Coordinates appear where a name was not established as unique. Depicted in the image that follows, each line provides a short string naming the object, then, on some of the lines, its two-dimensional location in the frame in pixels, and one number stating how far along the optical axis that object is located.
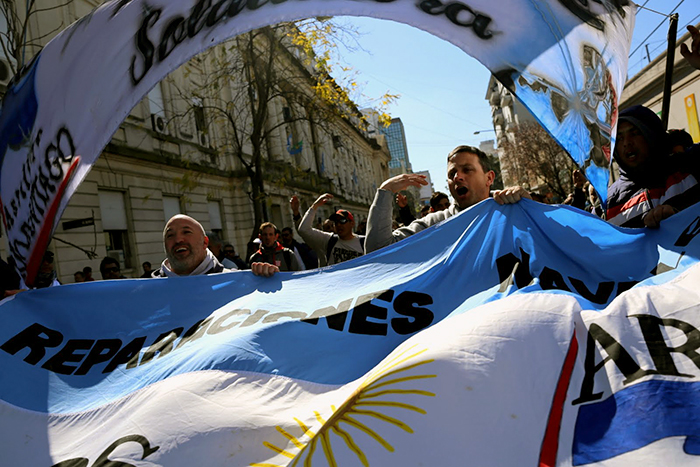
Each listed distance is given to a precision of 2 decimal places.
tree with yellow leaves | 12.15
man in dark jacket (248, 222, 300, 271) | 5.95
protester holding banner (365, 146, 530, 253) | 3.14
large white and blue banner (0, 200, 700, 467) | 1.52
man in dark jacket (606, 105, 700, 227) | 2.83
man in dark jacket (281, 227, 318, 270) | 7.12
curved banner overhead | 2.46
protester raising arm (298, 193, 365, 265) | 5.14
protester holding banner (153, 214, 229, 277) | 3.47
